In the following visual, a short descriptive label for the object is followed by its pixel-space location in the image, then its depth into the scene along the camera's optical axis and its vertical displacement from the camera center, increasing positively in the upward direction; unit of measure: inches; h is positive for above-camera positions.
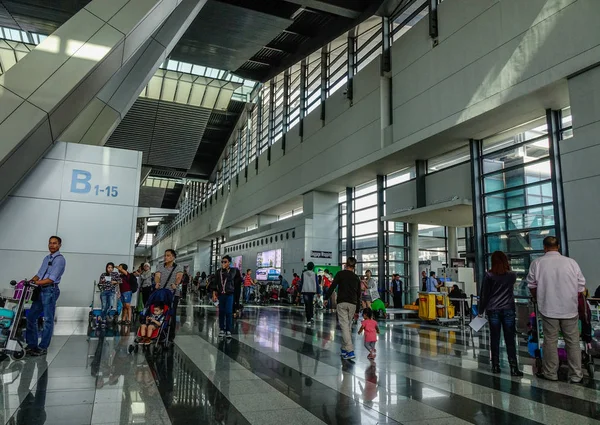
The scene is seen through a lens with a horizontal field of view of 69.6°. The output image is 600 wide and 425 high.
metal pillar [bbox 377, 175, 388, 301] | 804.0 +65.2
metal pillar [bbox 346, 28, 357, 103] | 864.5 +441.9
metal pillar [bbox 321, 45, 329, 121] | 972.2 +462.0
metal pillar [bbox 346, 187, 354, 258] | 944.3 +111.0
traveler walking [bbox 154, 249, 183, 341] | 282.5 -1.9
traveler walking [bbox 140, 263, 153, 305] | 523.9 -9.0
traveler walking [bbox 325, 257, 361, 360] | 271.3 -14.9
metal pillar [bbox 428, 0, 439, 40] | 634.2 +375.6
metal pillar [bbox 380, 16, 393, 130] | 737.6 +317.0
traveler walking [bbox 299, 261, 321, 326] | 478.0 -16.6
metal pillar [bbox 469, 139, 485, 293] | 598.5 +80.6
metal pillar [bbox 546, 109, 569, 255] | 485.7 +116.7
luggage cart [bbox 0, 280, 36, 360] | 231.8 -30.8
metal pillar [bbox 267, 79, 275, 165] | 1264.8 +454.9
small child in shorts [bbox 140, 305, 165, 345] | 276.8 -33.0
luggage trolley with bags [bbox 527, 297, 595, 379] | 221.3 -35.5
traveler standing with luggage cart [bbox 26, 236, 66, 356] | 248.5 -16.6
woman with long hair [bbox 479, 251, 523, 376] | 233.8 -13.6
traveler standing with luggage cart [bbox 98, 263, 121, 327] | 397.4 -14.8
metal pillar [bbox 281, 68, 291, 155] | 1164.4 +453.4
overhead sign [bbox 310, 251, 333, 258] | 942.4 +43.6
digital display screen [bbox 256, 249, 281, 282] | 1059.3 +21.4
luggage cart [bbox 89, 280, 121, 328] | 393.7 -36.2
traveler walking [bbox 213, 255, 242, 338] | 356.2 -19.3
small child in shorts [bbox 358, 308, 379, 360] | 263.3 -35.2
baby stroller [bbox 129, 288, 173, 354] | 280.1 -29.9
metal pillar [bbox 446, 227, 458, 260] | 815.1 +60.2
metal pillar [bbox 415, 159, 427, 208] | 742.5 +159.6
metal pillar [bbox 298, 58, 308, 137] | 1061.8 +451.9
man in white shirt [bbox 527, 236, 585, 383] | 212.5 -15.5
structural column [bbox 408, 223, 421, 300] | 801.6 +30.5
